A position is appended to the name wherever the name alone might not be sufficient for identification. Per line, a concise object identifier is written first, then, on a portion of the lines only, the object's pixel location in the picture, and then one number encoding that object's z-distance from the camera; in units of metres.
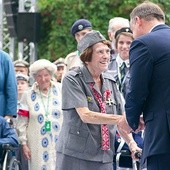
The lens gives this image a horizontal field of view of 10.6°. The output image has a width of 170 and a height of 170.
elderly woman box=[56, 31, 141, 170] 8.14
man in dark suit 6.94
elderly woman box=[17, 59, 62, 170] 11.49
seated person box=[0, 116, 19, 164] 11.22
